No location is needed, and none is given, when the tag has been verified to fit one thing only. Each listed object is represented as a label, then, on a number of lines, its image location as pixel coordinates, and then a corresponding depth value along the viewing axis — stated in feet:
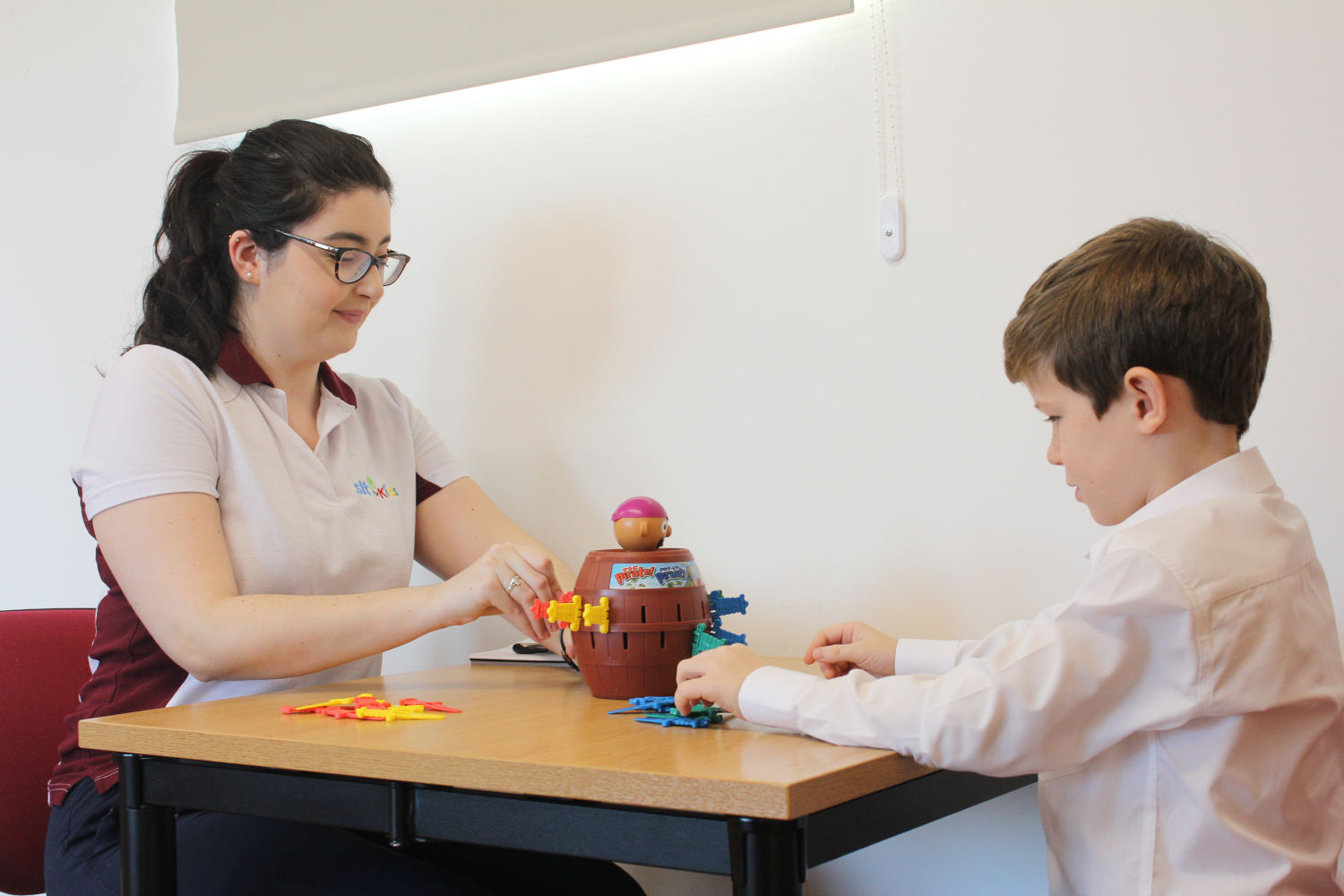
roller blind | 5.52
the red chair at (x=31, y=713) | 4.73
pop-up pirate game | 3.61
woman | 3.86
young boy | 2.68
